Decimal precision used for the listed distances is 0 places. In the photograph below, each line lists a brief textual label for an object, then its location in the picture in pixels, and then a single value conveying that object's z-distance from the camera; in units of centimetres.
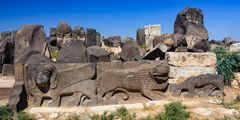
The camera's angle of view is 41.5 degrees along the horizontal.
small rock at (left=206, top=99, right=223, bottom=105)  701
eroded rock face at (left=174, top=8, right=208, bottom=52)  839
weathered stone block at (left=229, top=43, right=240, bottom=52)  1228
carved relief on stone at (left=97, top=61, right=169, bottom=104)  699
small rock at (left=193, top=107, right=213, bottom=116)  628
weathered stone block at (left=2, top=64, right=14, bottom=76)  1058
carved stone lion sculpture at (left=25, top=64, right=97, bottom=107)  681
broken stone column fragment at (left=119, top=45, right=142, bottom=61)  878
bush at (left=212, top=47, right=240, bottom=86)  912
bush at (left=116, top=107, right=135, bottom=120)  611
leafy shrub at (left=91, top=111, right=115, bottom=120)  609
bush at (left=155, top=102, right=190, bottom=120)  600
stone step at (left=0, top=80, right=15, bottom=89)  825
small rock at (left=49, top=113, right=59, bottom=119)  623
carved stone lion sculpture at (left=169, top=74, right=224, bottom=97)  729
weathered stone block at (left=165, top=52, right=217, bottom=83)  774
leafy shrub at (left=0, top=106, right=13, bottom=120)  606
